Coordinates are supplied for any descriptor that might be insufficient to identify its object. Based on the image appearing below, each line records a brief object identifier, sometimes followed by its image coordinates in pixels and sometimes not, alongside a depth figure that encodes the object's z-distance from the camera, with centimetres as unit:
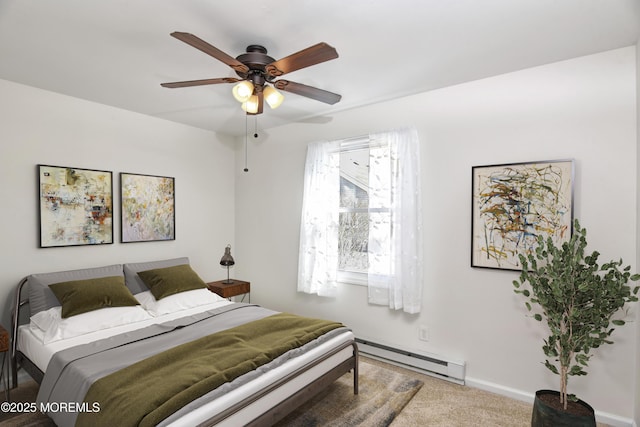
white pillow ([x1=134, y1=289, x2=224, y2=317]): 316
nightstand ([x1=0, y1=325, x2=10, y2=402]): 233
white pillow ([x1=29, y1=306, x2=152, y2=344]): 252
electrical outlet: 307
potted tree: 195
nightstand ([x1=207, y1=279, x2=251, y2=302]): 397
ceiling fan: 180
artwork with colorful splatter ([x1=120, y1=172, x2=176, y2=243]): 361
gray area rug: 234
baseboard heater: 287
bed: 173
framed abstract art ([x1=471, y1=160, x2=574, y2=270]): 246
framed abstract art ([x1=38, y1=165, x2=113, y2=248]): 305
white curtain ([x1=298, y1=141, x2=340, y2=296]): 367
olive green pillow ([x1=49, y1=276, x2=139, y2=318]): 273
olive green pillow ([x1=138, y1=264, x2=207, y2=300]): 334
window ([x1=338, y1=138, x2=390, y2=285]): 357
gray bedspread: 186
